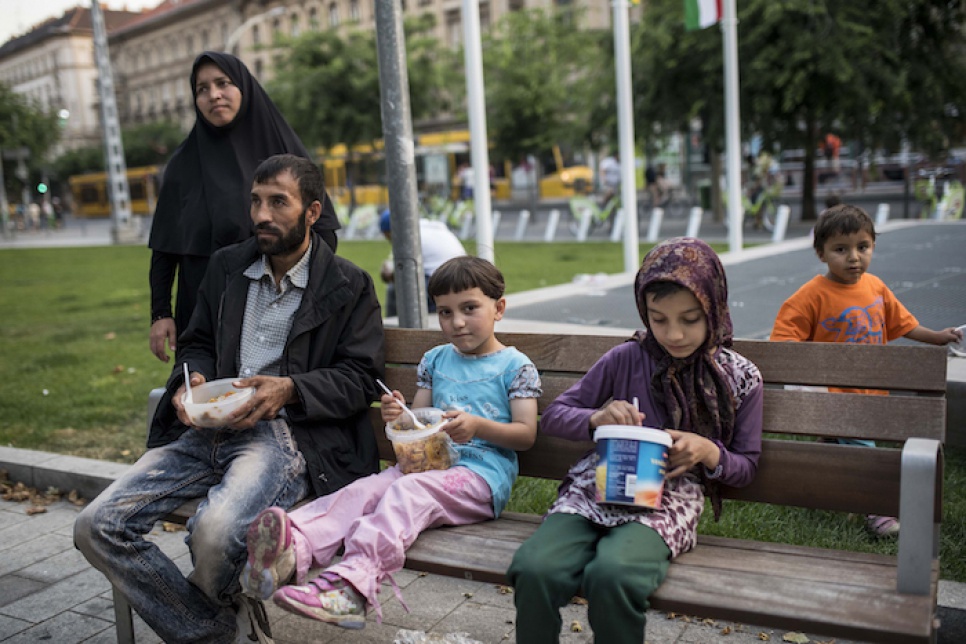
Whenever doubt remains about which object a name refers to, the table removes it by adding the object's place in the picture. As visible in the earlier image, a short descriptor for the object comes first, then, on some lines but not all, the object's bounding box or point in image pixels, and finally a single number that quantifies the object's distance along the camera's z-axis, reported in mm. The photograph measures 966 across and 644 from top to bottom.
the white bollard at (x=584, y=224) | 20562
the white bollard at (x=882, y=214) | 15980
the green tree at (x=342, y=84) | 29531
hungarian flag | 12586
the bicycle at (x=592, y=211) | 20969
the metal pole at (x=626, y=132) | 11156
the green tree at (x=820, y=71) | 16984
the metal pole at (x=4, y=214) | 41031
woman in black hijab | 3615
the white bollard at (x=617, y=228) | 20578
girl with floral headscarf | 2354
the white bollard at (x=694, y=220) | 17728
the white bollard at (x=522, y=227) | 22225
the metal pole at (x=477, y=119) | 6633
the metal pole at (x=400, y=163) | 4195
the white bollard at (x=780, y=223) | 16266
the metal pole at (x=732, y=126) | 13062
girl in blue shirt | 2527
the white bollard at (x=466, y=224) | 23719
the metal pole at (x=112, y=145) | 27531
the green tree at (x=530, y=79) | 31281
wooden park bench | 2207
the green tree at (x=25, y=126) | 50344
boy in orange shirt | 3873
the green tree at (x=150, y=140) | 68812
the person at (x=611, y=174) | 24453
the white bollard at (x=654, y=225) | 19172
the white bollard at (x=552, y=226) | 21547
